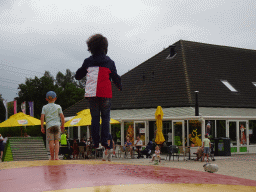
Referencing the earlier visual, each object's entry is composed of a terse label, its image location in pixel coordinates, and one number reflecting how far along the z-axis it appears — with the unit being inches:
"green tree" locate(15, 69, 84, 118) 2298.2
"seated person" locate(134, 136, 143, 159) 884.6
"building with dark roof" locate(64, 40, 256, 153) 1025.5
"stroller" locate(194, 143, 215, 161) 803.4
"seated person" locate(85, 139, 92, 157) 801.4
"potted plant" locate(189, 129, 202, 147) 978.7
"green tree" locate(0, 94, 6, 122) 2661.4
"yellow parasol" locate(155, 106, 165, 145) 872.9
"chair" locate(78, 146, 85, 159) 792.9
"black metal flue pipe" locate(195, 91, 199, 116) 946.1
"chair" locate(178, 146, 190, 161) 801.4
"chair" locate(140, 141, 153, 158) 879.7
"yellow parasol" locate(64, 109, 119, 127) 756.6
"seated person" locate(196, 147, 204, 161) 802.8
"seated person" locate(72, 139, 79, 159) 783.7
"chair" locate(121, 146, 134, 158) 861.8
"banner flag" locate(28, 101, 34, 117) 1277.3
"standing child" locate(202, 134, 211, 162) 767.1
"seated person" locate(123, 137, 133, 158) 861.8
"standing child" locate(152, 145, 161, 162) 719.4
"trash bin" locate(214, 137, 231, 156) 940.6
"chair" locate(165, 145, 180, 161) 819.4
